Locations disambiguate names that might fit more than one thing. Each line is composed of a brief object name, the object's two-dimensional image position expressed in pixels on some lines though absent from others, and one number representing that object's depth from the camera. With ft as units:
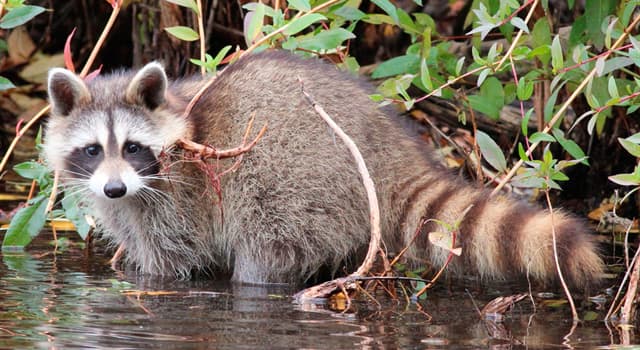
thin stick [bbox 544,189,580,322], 24.82
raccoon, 30.09
